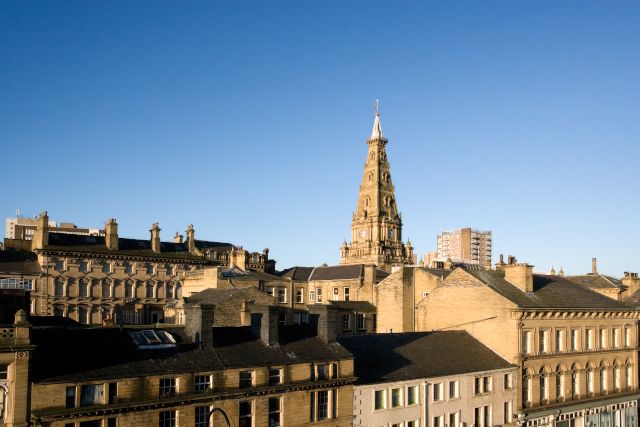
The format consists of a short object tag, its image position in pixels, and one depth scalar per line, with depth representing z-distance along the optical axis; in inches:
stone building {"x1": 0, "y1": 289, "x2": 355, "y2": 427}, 1170.0
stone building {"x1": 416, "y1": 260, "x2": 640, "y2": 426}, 2015.3
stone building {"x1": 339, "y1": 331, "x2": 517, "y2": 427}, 1627.7
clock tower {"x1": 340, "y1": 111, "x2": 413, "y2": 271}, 5472.4
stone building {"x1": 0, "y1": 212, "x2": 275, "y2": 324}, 3238.2
